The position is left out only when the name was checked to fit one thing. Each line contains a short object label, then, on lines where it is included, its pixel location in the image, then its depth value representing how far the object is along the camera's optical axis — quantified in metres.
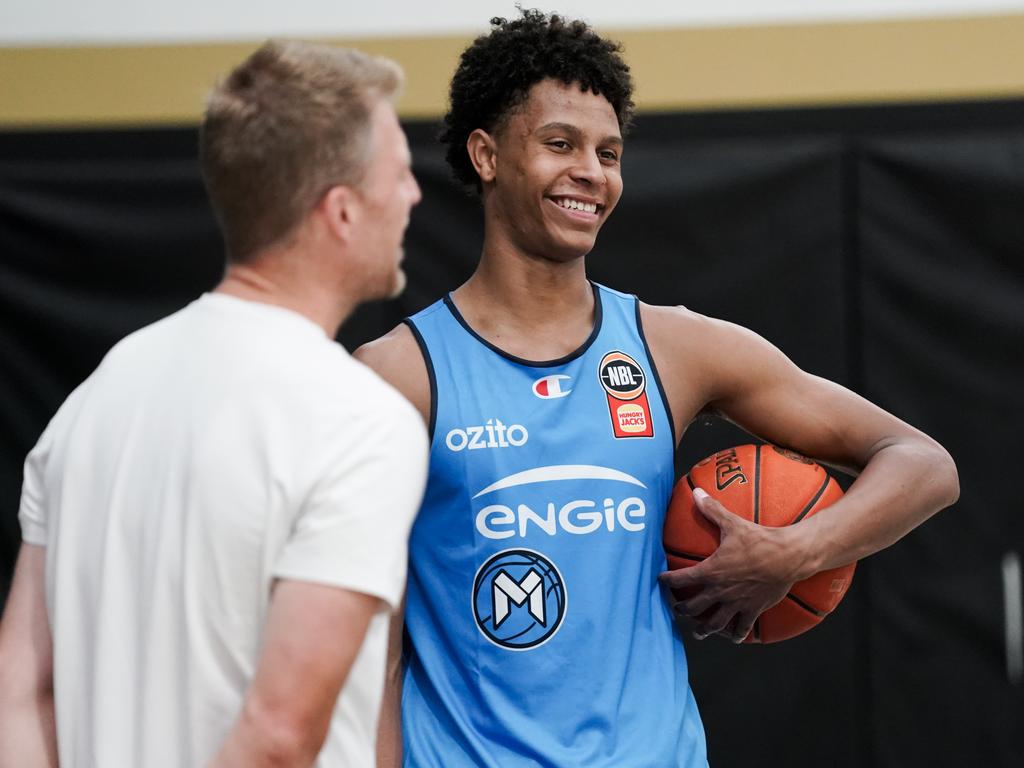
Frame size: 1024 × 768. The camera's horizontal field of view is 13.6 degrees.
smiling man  4.88
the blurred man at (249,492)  4.29
